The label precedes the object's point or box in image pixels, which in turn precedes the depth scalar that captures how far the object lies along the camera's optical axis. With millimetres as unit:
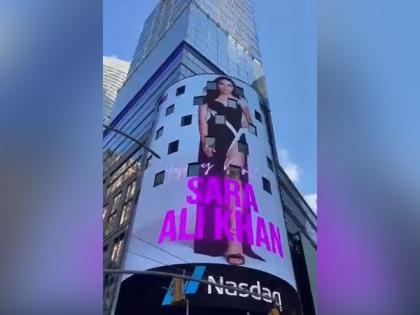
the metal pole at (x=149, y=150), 14513
